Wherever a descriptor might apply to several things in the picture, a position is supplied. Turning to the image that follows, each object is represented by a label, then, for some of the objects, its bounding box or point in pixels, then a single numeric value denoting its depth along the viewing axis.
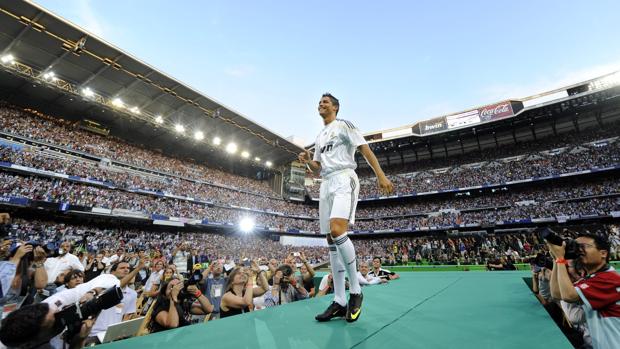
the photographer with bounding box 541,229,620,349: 1.92
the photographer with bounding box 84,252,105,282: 6.29
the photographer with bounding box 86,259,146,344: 3.57
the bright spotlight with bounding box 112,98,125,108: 22.30
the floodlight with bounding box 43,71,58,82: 18.98
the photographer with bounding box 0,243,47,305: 3.06
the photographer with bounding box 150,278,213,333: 2.96
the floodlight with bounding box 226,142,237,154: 31.67
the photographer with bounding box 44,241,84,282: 4.82
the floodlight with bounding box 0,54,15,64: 17.30
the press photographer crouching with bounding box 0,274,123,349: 1.50
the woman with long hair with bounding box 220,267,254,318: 3.50
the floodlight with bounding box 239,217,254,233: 29.97
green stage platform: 1.63
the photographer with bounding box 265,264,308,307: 4.82
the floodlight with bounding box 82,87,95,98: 20.77
